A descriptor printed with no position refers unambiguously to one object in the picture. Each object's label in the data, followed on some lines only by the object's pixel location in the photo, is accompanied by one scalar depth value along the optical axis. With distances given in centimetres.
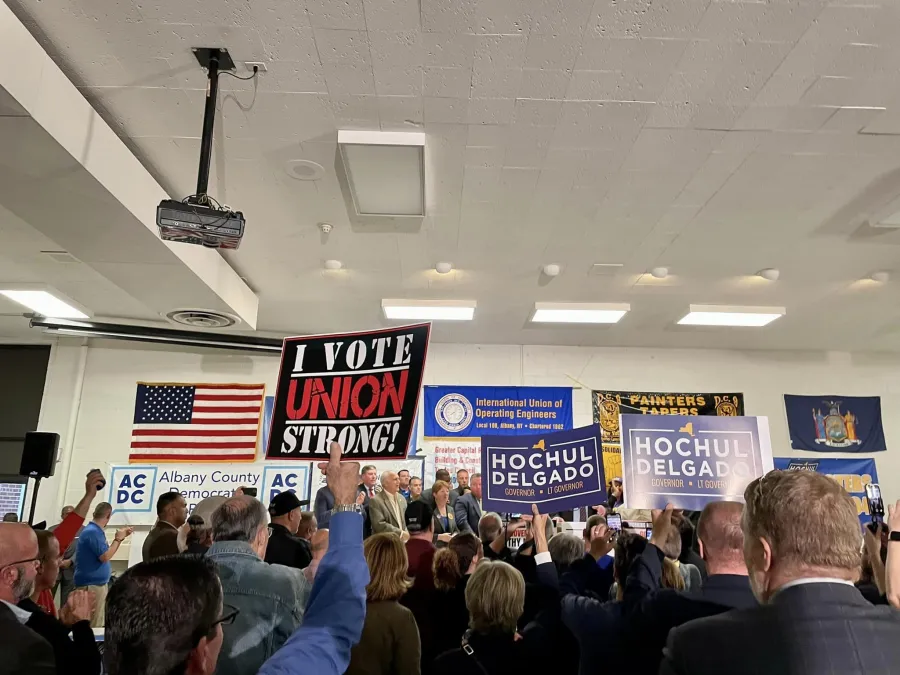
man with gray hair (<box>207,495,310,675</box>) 193
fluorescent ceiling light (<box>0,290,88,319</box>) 727
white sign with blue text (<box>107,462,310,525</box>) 870
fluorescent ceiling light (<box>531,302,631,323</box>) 762
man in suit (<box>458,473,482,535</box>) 718
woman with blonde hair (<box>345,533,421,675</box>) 241
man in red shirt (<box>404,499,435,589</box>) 333
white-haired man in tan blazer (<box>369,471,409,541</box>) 621
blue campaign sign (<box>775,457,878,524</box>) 927
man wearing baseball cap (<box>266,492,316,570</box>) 360
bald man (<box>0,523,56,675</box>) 177
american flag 896
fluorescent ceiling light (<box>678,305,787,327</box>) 766
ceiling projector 364
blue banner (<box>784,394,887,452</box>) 941
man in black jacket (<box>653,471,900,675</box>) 120
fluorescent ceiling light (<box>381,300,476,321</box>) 752
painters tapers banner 936
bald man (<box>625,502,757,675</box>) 195
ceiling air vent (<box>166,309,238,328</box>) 713
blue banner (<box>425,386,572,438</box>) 922
